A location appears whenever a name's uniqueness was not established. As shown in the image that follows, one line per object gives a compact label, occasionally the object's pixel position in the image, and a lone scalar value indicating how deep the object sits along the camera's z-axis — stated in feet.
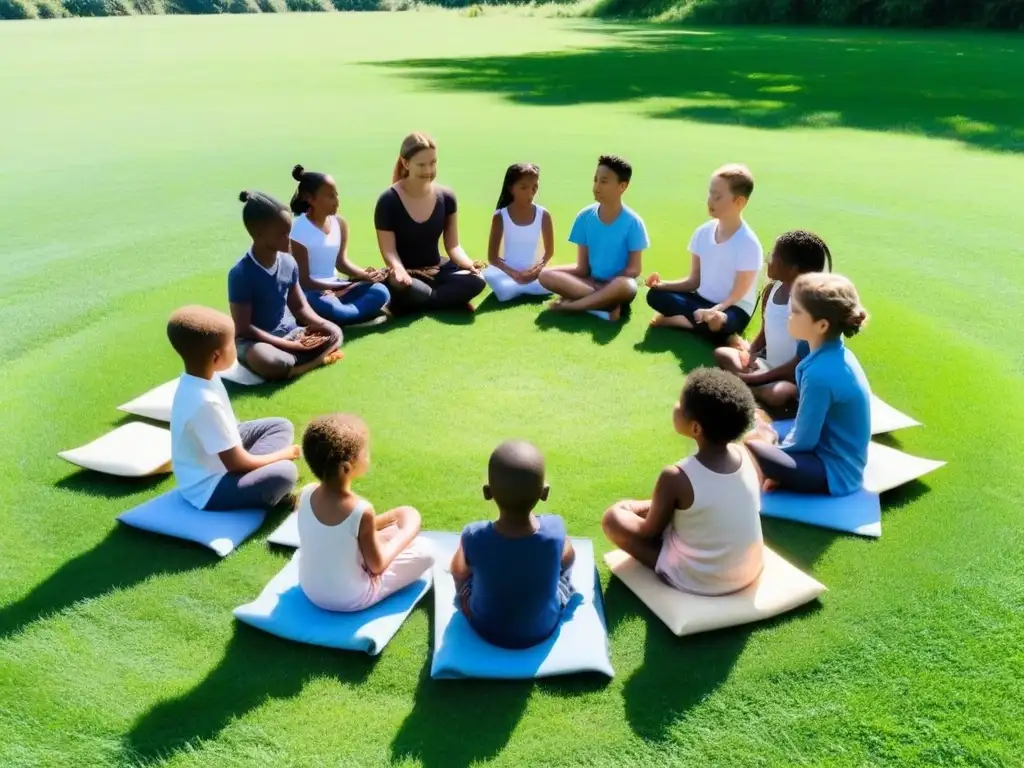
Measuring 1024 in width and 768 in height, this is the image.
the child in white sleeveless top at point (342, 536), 12.28
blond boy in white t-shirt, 22.38
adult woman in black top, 24.98
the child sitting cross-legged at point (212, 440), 14.76
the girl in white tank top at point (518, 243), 26.35
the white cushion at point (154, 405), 19.31
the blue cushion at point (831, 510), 15.14
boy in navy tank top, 11.62
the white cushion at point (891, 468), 16.11
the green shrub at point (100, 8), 206.80
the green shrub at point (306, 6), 254.27
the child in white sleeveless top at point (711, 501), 12.48
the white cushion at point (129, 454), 17.03
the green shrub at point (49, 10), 193.47
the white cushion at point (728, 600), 12.81
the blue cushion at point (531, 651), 12.03
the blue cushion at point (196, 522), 14.92
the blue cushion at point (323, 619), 12.60
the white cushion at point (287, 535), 14.96
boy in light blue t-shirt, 24.62
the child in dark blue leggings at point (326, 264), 24.20
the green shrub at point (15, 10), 185.78
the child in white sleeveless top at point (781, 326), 19.22
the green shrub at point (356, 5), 267.18
